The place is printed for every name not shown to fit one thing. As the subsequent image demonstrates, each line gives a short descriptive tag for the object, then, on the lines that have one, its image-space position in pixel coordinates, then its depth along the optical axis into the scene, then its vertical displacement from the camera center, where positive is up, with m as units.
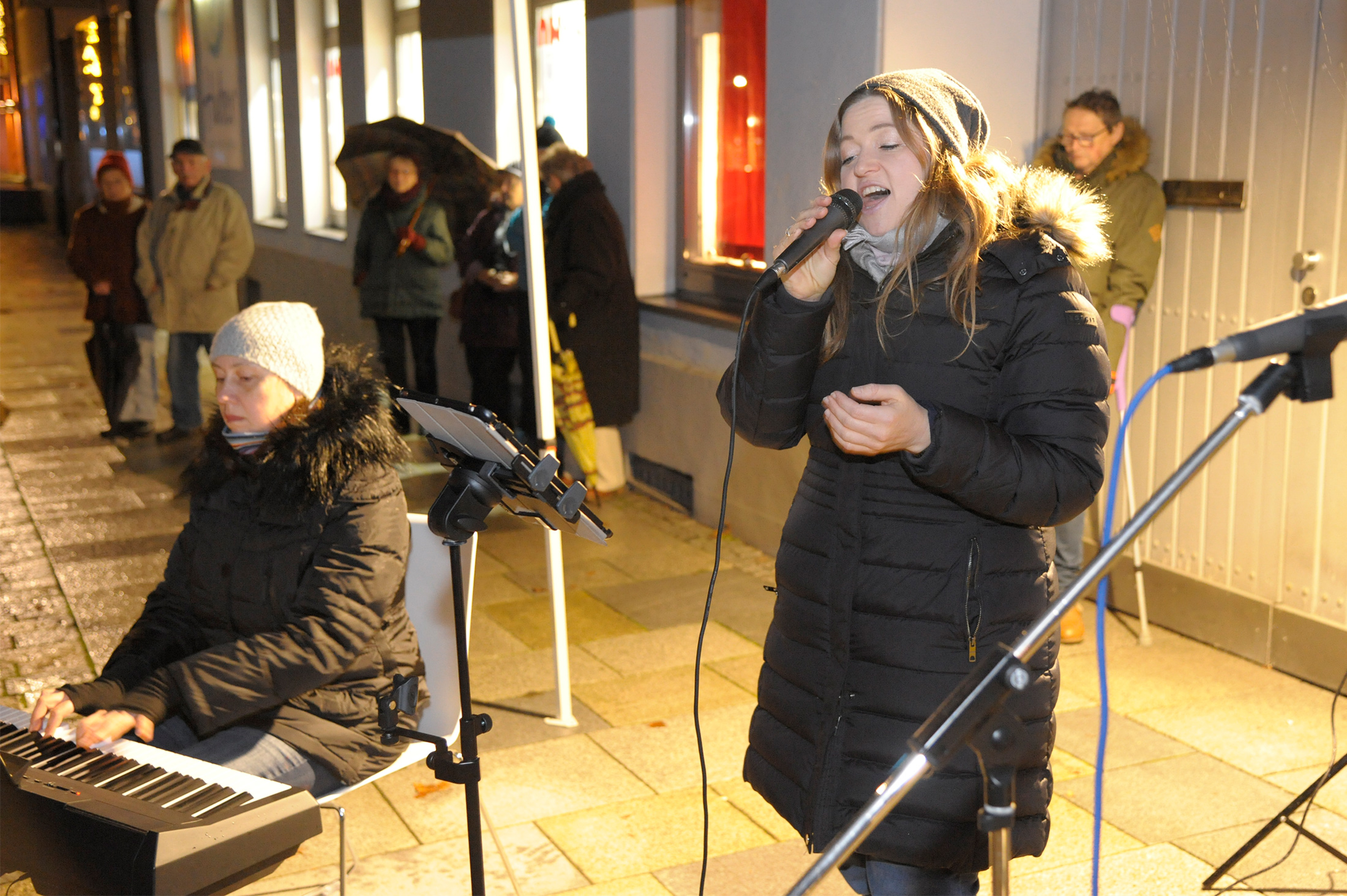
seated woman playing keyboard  3.00 -0.99
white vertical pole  4.35 -0.48
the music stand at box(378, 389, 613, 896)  2.23 -0.55
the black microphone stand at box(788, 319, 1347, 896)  1.46 -0.63
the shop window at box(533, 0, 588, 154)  8.05 +0.53
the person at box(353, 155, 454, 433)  7.50 -0.60
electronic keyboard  2.24 -1.15
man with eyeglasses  5.04 -0.13
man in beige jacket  8.05 -0.62
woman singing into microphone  2.25 -0.46
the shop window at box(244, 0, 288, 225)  7.12 +0.26
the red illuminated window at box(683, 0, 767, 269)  7.26 +0.14
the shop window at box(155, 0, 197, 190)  7.75 +0.55
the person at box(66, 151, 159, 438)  8.93 -0.92
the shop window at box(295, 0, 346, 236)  7.01 +0.43
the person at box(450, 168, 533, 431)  7.90 -0.90
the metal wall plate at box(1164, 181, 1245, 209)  4.88 -0.14
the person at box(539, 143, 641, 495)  7.46 -0.70
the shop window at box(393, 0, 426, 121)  7.04 +0.57
